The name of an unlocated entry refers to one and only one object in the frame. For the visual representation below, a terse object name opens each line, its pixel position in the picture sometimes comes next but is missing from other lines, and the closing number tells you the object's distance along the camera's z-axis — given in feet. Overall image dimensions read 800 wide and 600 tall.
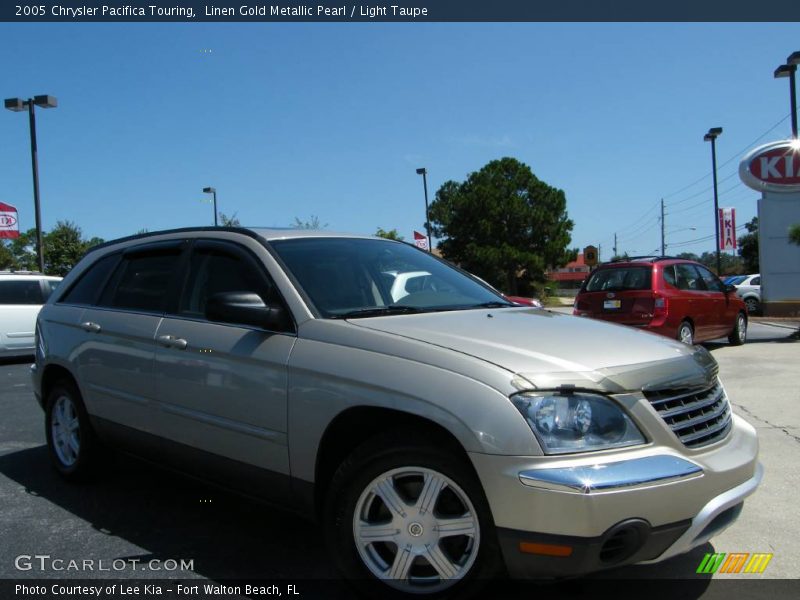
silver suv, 8.15
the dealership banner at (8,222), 70.95
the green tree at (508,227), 135.95
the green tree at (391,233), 123.85
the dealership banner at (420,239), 77.82
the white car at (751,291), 74.83
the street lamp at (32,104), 62.13
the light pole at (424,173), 107.45
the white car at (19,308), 42.24
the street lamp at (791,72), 60.90
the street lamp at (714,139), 95.66
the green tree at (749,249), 191.50
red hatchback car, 34.19
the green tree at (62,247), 110.42
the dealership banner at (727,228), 117.62
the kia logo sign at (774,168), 64.75
